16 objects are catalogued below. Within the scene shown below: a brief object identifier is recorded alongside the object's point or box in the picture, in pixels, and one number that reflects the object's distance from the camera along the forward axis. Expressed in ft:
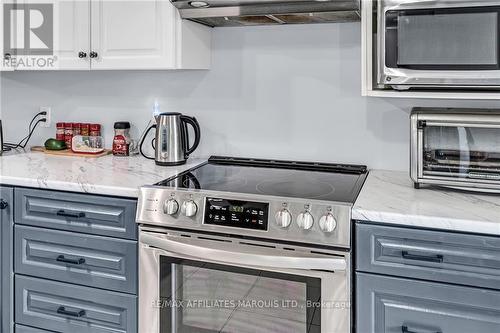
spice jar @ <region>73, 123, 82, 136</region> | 8.18
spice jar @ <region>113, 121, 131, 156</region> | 7.72
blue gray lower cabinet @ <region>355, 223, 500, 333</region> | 4.39
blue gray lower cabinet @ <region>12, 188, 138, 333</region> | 5.70
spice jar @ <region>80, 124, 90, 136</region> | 8.12
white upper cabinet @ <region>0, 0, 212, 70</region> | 6.52
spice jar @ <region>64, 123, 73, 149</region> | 8.25
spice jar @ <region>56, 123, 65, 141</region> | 8.27
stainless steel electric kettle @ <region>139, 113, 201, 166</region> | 6.81
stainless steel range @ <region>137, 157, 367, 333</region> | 4.83
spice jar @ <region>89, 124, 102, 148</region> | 8.07
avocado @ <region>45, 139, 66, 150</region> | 8.07
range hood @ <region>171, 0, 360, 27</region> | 5.78
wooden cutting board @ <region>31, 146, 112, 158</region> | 7.73
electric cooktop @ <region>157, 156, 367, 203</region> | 5.47
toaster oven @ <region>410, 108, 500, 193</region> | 5.23
